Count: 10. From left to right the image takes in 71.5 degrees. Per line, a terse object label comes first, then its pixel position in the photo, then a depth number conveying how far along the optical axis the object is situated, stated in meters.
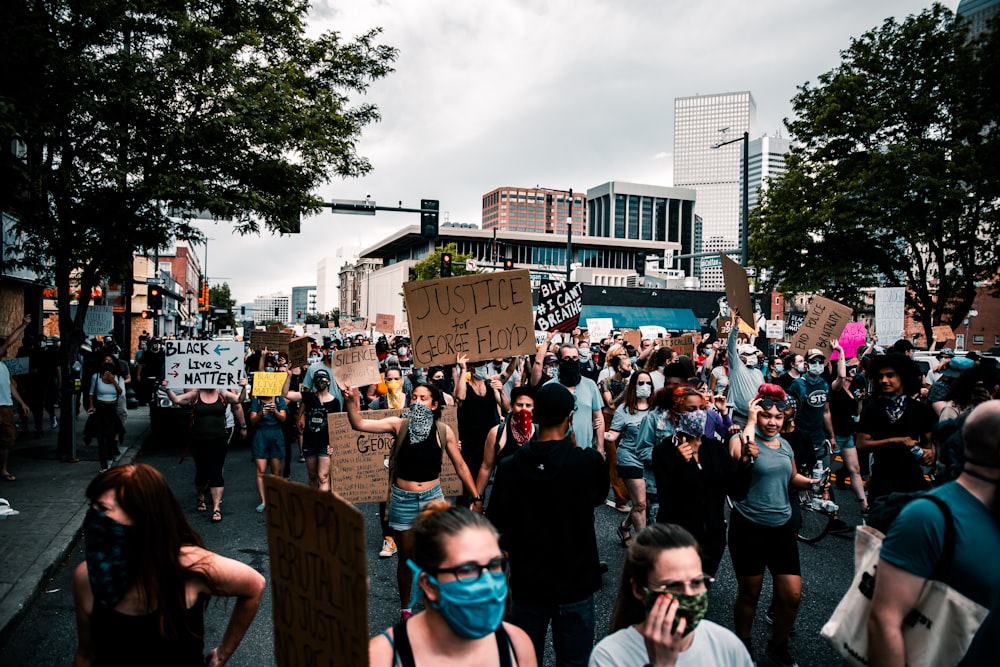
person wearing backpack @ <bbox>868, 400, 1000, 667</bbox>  2.18
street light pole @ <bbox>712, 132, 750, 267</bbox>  20.70
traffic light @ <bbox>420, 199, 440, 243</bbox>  16.69
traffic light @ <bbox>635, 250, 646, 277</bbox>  26.26
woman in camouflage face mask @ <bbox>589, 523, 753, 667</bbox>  2.20
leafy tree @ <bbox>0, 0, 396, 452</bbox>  9.36
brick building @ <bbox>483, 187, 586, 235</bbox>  180.75
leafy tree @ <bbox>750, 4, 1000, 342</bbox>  20.69
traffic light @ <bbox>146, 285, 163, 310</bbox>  20.73
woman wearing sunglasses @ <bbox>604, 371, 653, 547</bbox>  6.41
